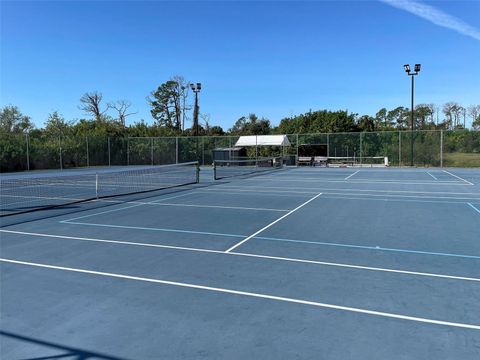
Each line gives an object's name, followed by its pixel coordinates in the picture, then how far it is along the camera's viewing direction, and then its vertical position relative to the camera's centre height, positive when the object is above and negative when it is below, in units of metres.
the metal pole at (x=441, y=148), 31.58 +0.49
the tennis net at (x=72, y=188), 13.02 -1.32
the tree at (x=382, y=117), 91.70 +8.58
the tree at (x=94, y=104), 65.25 +8.47
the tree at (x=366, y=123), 60.69 +4.87
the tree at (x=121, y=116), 66.69 +6.62
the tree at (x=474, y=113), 79.55 +7.98
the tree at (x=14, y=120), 53.37 +5.00
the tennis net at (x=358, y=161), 34.19 -0.50
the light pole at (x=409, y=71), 31.20 +6.31
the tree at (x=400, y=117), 87.69 +8.37
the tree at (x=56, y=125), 47.16 +3.80
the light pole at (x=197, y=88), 35.81 +5.97
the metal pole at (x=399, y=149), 33.44 +0.43
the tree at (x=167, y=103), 72.50 +9.39
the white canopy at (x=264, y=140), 36.22 +1.39
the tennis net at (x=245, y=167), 27.30 -0.91
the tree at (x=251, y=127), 69.31 +5.34
